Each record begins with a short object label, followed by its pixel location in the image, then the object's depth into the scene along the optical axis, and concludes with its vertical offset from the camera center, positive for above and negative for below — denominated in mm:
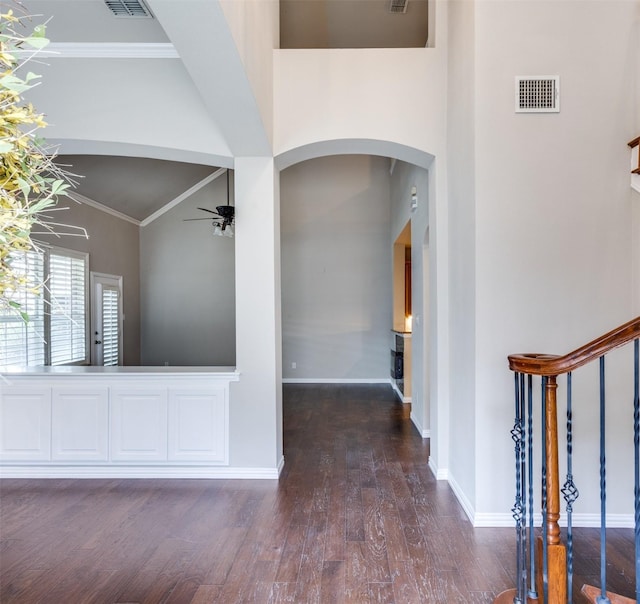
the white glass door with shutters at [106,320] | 6684 -236
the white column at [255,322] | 3668 -152
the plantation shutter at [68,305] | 5691 -1
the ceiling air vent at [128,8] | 2875 +1969
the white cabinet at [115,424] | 3699 -1000
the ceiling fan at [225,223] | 4820 +925
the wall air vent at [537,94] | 2844 +1337
